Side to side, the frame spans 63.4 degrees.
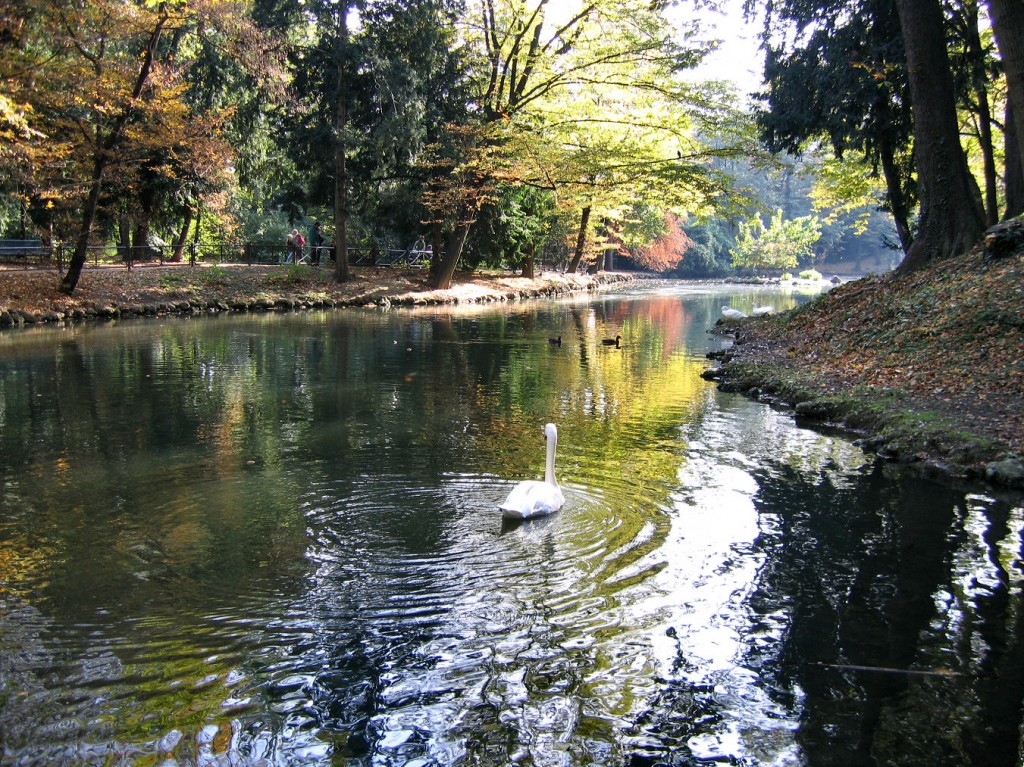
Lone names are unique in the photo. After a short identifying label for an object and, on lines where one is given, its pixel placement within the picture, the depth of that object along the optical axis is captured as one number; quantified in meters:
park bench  26.92
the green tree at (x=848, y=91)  18.22
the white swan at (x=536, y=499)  6.96
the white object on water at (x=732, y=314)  26.92
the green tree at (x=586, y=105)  25.30
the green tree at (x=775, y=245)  75.50
